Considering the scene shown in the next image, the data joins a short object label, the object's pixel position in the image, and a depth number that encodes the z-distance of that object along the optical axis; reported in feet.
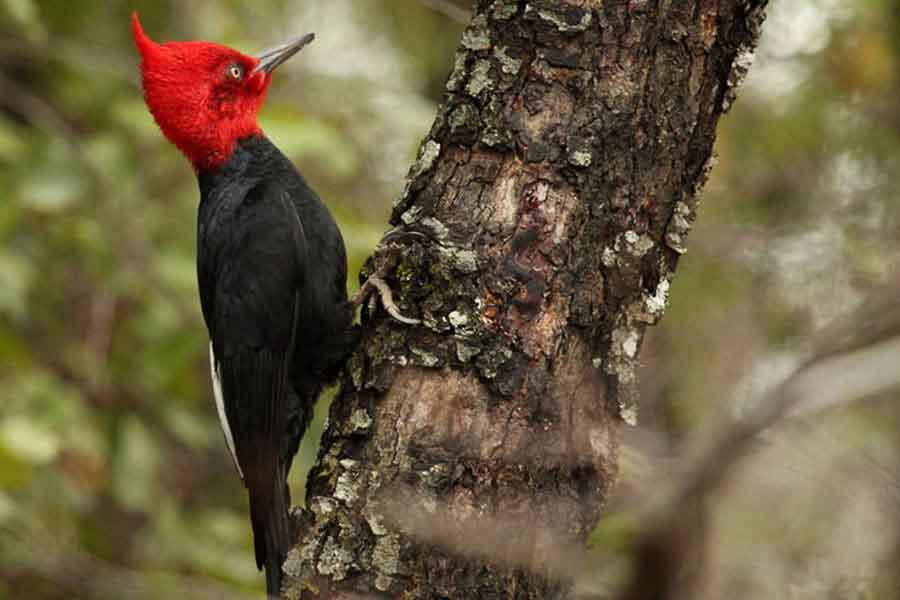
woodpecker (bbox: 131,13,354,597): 19.49
